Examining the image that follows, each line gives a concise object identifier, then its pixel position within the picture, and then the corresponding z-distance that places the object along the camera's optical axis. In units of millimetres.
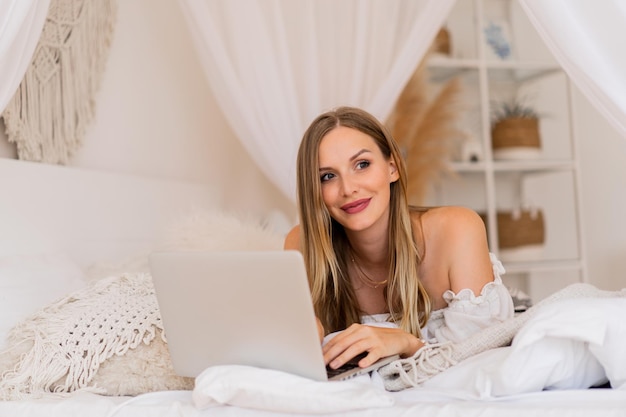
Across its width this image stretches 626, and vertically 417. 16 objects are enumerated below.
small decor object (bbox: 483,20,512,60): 4504
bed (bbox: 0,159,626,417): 1246
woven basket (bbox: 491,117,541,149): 4312
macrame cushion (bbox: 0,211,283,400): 1574
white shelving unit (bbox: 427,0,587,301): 4328
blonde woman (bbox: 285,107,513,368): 1907
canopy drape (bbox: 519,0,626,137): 1508
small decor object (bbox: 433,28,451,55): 4316
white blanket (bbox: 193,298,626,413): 1253
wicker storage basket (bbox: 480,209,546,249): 4246
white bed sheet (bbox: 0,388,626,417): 1201
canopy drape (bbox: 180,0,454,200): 2586
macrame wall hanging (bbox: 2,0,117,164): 2291
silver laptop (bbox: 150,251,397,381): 1282
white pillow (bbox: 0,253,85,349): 1775
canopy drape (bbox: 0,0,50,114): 1566
